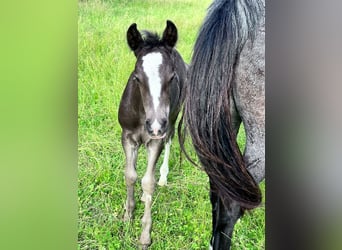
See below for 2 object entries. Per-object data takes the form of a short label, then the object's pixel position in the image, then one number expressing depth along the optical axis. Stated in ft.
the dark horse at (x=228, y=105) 5.94
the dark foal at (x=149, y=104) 6.32
